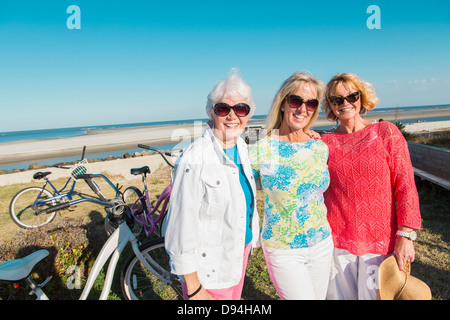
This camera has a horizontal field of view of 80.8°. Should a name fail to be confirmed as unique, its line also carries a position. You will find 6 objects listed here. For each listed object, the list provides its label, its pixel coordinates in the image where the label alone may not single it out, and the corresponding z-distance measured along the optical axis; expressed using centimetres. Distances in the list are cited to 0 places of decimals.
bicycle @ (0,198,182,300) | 211
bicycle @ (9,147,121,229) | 633
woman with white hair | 163
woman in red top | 207
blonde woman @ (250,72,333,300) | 201
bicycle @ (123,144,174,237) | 430
